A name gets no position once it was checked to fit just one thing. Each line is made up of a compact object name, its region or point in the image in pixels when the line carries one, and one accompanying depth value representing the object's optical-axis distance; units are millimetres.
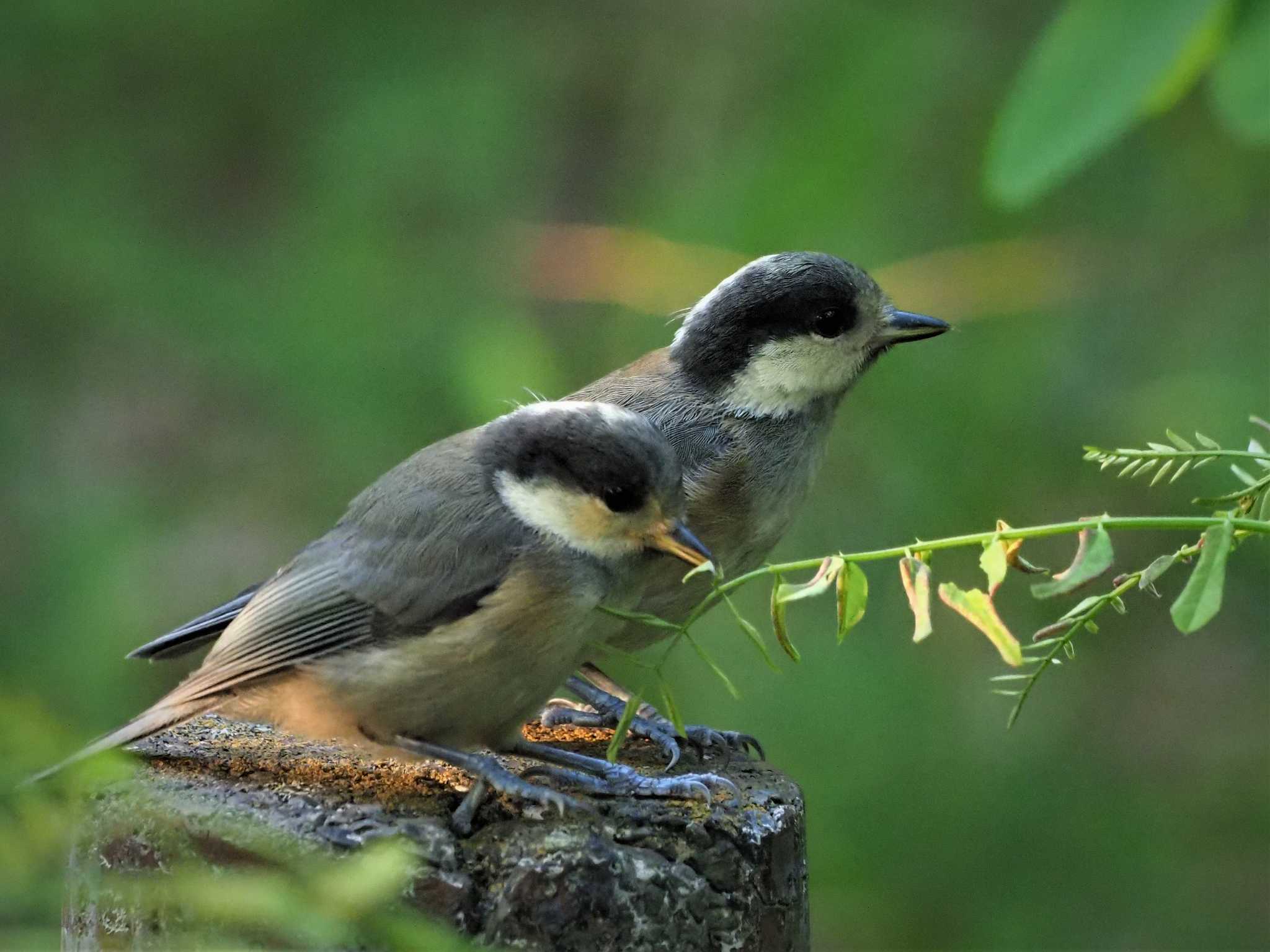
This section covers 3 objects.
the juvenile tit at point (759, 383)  3589
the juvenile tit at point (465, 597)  3535
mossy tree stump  3505
